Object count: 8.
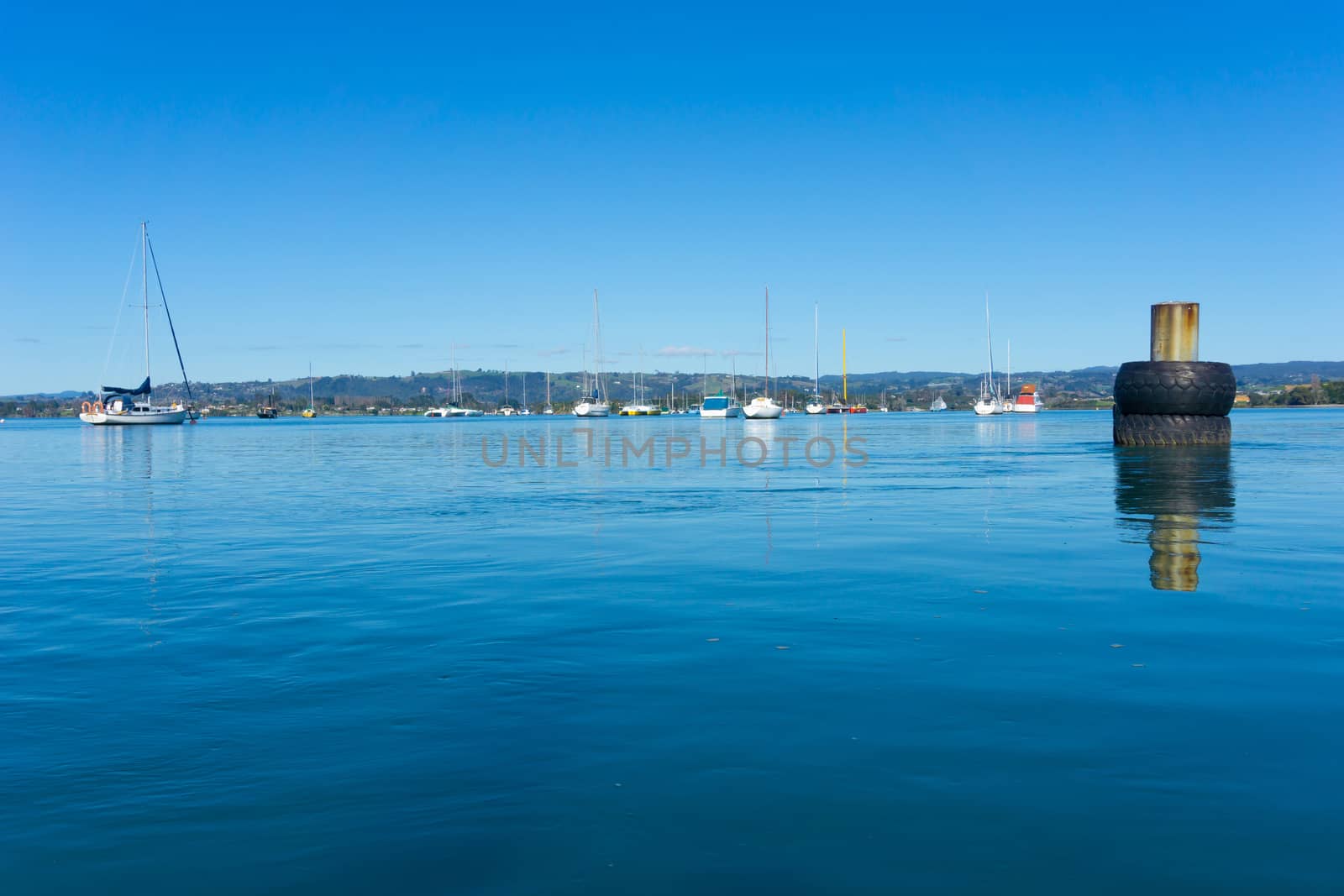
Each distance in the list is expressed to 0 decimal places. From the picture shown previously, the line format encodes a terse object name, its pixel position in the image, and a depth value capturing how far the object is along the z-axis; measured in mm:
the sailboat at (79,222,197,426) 101688
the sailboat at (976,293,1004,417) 148000
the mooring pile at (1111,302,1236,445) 34594
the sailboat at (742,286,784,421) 131000
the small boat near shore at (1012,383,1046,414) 167750
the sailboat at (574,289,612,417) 176125
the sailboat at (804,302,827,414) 187875
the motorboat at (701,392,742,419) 155750
